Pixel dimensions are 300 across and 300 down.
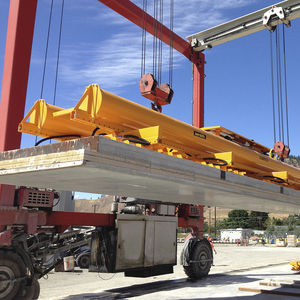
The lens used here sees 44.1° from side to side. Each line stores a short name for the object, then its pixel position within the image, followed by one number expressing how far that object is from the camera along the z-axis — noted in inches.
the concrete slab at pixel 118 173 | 155.6
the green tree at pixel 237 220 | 3779.5
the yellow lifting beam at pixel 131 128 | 191.0
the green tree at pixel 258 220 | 3742.6
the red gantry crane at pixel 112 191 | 170.7
